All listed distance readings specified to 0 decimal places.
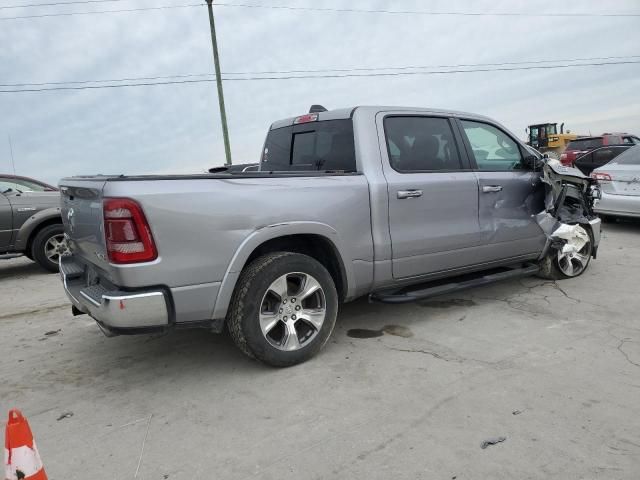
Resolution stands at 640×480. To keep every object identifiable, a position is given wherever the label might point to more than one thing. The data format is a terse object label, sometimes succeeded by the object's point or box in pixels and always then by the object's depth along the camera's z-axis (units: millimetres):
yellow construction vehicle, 26219
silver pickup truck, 2881
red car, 15974
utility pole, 15898
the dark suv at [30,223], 7273
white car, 7844
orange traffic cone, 1606
